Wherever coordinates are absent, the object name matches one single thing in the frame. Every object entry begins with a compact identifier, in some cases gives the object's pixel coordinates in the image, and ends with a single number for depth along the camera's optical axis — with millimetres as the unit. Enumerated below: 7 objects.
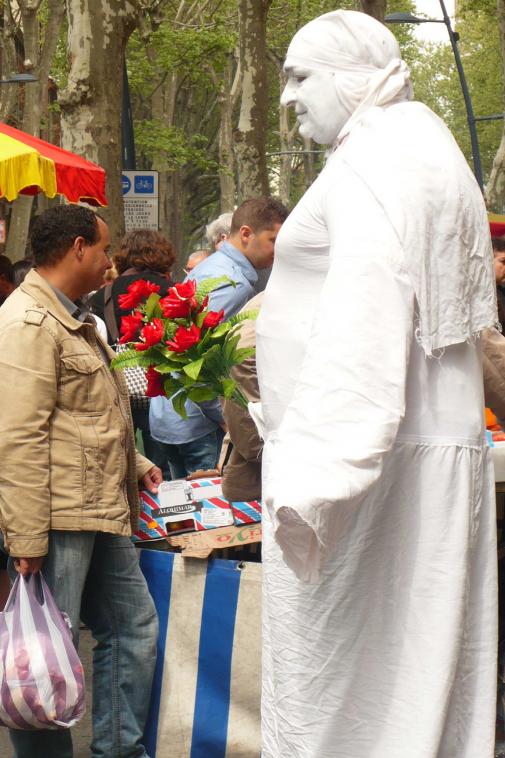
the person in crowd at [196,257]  10067
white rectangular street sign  17641
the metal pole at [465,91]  31648
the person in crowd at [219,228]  7715
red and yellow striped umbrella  8438
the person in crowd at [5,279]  7980
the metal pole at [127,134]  21000
